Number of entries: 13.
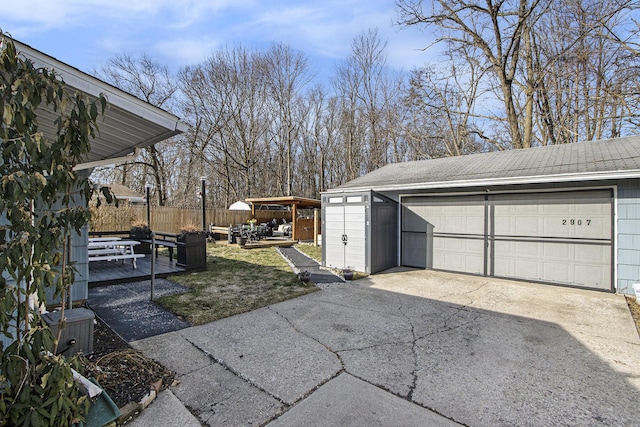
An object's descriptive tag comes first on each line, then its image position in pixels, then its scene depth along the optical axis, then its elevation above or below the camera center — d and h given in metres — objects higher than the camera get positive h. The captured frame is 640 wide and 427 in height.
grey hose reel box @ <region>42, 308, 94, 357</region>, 2.91 -1.15
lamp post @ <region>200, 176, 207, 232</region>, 13.22 +0.53
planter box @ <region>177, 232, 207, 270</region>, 7.70 -1.00
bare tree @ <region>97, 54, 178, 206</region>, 20.05 +8.16
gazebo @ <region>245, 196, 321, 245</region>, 14.58 -0.41
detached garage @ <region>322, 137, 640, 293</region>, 6.00 -0.16
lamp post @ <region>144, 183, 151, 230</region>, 13.42 +0.39
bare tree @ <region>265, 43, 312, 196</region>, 21.27 +8.92
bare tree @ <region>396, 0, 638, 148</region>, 10.83 +6.26
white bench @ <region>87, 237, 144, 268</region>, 6.95 -0.93
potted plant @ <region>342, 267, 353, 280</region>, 7.18 -1.47
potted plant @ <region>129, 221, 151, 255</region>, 9.71 -0.80
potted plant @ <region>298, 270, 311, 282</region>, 6.82 -1.45
